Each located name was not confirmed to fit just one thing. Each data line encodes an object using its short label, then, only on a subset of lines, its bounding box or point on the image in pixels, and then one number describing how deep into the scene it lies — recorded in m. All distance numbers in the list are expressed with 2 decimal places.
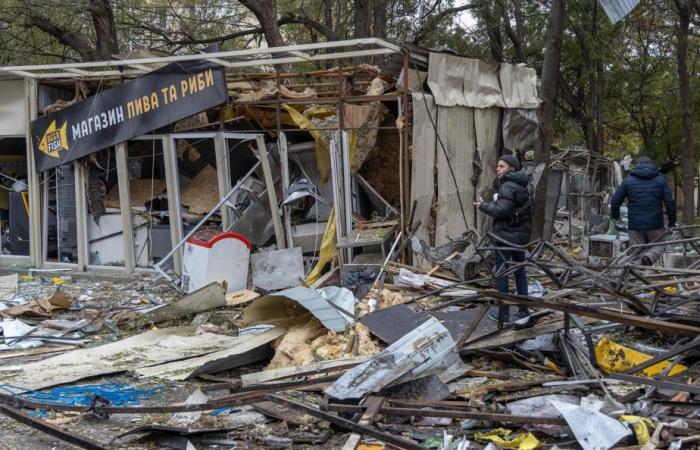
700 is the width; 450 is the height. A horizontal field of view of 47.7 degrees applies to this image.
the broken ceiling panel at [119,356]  6.95
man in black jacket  7.71
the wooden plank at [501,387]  5.77
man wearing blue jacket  9.41
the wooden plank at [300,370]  6.34
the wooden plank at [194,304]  9.20
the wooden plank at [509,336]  6.58
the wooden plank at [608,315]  5.46
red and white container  10.43
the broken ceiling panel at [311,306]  7.59
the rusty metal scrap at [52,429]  4.91
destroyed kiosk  5.40
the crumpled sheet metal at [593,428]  4.57
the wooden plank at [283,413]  5.43
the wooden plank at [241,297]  9.85
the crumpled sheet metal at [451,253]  9.34
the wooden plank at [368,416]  4.91
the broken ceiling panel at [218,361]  6.94
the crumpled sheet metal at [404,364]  5.47
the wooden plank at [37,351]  8.03
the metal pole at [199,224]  11.21
